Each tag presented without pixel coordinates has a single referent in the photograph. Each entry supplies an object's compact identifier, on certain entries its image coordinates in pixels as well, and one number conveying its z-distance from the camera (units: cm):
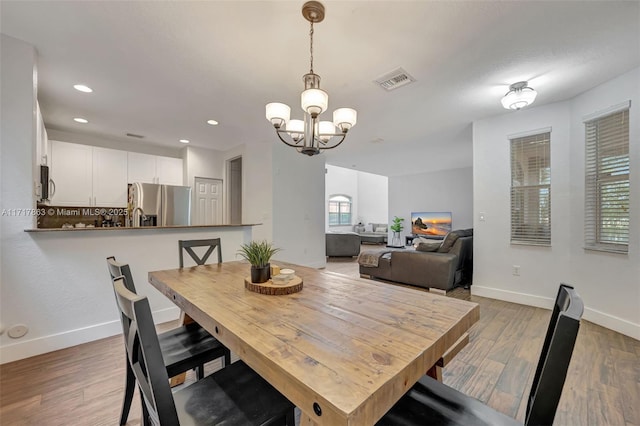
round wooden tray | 137
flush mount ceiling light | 264
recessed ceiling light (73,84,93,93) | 276
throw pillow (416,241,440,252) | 416
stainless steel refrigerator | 426
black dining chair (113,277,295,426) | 74
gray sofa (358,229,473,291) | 385
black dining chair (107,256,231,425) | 127
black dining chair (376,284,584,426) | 66
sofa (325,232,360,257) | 664
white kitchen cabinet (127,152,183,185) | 461
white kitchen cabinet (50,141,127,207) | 393
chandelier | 172
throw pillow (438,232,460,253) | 406
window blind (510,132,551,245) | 327
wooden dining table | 64
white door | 524
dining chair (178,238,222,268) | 223
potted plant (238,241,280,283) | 150
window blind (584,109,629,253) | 261
